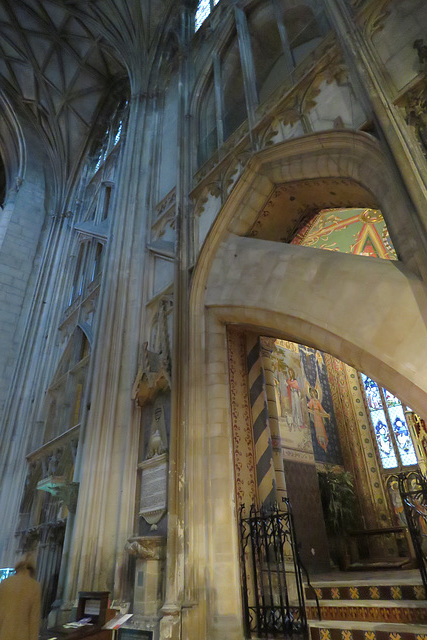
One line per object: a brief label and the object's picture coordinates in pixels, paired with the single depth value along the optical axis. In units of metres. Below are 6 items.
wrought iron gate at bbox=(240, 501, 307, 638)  4.02
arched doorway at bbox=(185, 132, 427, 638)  3.95
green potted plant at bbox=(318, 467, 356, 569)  8.32
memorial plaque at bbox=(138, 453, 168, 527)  5.31
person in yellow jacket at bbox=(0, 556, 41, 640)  2.67
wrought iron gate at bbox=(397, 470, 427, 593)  3.65
